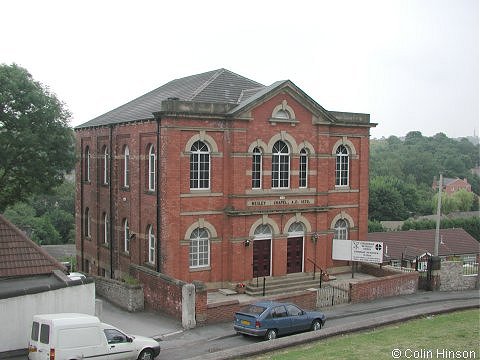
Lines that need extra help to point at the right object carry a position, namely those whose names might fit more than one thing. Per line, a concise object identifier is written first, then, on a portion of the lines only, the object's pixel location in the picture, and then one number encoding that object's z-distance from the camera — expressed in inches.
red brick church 1033.5
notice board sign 1151.0
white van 627.8
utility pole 1153.4
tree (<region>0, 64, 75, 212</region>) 973.2
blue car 784.3
